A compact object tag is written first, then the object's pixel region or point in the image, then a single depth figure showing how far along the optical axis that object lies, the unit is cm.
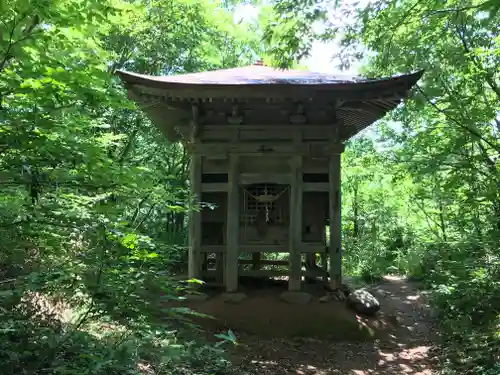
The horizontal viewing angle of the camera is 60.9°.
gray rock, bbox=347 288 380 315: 788
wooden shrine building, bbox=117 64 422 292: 808
